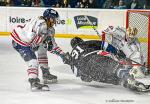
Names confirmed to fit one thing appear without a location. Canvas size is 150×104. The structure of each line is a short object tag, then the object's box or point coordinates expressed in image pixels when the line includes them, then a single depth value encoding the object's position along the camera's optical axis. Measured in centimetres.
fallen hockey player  947
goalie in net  1163
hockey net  1252
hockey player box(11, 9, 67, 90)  946
